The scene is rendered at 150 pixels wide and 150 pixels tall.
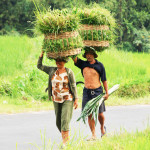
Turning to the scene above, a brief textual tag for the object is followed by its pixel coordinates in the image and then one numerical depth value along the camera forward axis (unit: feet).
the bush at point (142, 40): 166.30
